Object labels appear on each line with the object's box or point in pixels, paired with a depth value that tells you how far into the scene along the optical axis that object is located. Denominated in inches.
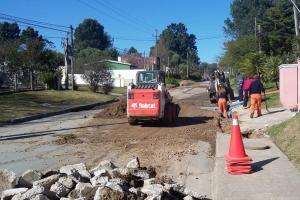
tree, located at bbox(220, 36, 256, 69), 2282.7
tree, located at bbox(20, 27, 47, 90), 1466.0
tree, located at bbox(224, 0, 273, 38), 4190.1
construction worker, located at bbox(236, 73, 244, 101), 988.2
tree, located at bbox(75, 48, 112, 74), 2114.6
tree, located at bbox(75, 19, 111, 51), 4898.7
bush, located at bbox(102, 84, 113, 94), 1612.5
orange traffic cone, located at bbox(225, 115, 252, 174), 311.0
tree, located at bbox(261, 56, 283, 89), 1315.3
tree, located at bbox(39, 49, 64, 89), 1472.7
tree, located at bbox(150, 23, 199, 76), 5178.2
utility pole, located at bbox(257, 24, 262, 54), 1937.2
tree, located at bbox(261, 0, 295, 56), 2003.1
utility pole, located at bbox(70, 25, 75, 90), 1622.0
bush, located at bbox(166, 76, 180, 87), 2553.1
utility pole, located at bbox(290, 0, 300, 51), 1202.6
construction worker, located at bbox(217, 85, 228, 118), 695.6
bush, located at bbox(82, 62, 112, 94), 1634.5
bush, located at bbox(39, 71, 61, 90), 1467.9
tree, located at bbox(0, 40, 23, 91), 1408.5
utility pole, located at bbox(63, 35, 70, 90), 1593.4
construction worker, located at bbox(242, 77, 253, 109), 817.0
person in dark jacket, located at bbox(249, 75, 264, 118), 647.8
